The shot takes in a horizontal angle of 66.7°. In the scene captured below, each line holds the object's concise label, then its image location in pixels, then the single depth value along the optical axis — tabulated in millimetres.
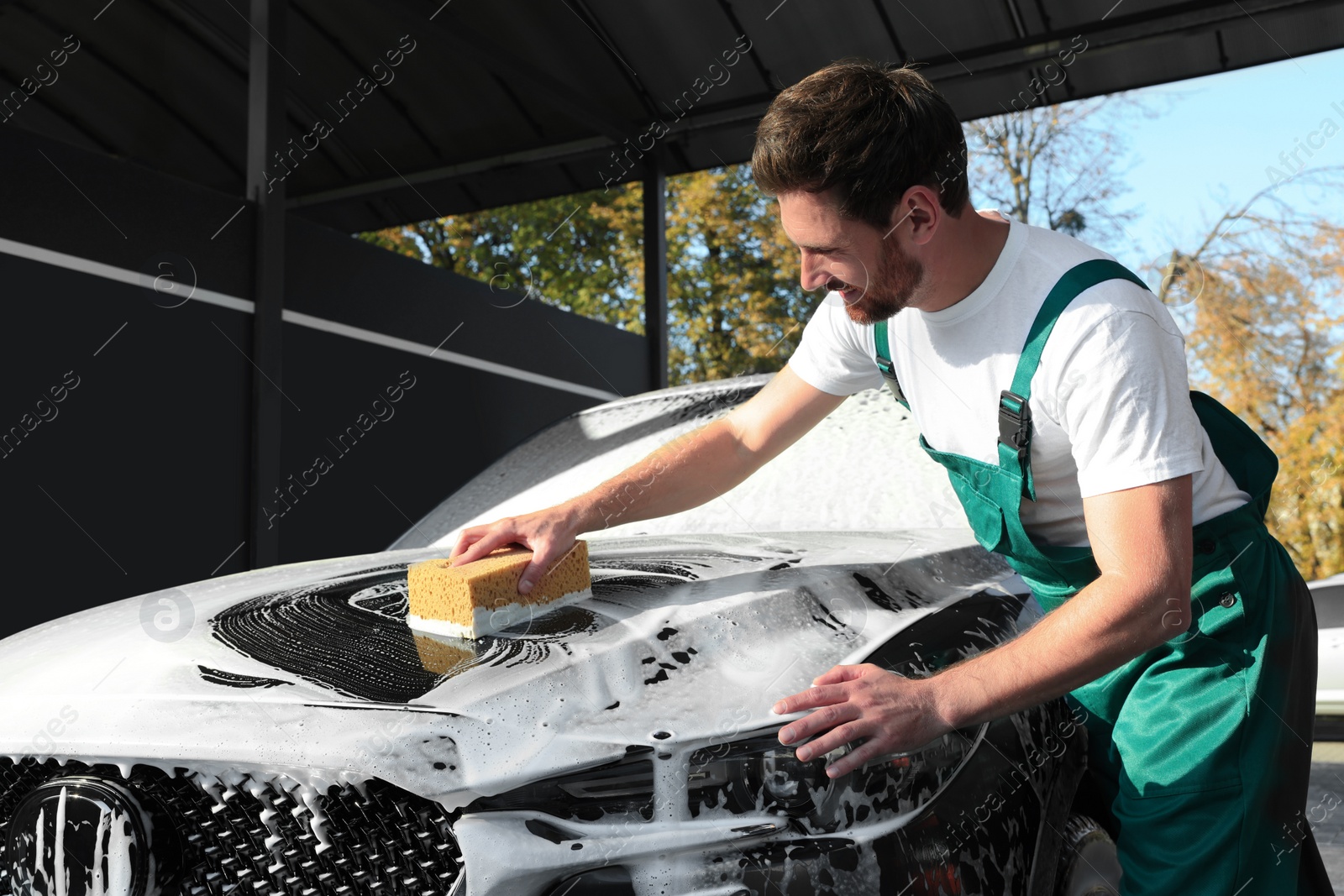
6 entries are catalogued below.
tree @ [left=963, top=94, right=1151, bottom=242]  14016
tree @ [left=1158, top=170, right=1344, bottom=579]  9727
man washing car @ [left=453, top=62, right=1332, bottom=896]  1334
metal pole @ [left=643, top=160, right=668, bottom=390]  7254
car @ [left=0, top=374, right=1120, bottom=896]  1082
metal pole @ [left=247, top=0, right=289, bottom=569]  4598
